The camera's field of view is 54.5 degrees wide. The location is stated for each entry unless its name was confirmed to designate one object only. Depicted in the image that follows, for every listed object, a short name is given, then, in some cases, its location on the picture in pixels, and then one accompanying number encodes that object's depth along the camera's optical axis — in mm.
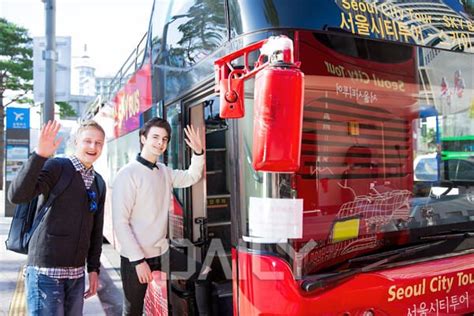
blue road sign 13453
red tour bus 2039
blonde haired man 2381
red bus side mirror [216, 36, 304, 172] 1753
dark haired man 2684
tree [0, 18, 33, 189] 20047
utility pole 6875
